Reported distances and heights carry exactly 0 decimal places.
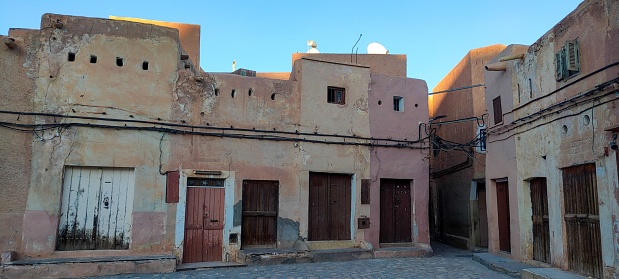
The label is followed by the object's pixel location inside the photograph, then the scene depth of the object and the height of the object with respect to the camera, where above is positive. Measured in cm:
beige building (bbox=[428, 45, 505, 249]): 1530 +133
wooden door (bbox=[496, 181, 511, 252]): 1165 -34
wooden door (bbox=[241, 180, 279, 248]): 1145 -41
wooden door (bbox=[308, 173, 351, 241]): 1219 -22
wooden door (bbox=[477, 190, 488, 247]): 1521 -65
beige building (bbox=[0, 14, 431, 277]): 970 +100
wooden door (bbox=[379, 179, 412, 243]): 1303 -33
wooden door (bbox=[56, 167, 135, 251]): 991 -29
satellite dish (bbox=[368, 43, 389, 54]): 1806 +618
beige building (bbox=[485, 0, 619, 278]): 757 +114
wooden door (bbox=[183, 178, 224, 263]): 1078 -60
